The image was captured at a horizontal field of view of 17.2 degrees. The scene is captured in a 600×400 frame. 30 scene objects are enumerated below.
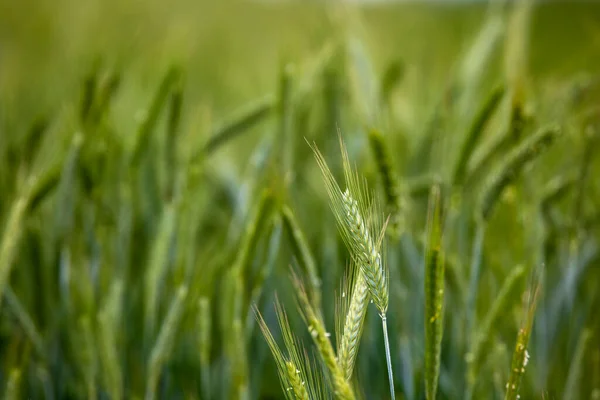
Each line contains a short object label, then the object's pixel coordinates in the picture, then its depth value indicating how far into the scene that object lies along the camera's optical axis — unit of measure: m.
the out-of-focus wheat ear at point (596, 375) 1.42
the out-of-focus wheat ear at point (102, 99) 1.54
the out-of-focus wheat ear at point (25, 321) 1.49
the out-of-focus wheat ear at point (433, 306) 1.25
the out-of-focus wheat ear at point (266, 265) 1.44
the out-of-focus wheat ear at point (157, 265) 1.49
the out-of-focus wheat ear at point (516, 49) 1.52
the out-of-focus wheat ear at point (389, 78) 1.83
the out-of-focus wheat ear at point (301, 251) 1.38
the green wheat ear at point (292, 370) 1.21
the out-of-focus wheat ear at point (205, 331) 1.42
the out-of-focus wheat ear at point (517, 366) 1.23
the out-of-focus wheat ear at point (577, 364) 1.43
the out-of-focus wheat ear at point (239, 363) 1.39
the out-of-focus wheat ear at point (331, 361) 1.19
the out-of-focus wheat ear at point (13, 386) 1.39
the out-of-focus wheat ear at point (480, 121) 1.42
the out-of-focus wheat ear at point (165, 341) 1.43
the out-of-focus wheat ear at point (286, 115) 1.51
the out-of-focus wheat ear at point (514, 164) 1.37
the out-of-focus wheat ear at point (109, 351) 1.42
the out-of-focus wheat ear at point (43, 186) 1.52
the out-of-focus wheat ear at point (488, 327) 1.36
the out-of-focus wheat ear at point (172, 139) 1.54
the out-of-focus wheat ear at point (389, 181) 1.38
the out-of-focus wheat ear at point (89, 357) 1.45
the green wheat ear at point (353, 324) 1.22
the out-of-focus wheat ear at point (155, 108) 1.52
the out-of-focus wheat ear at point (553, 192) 1.62
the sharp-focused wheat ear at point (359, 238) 1.22
